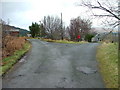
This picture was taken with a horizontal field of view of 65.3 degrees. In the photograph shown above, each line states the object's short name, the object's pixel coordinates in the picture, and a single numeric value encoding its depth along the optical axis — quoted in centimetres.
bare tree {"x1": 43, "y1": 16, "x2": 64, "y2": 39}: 3047
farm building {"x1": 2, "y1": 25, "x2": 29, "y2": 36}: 909
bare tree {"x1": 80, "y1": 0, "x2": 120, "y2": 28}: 677
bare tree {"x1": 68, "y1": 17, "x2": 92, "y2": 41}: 2623
